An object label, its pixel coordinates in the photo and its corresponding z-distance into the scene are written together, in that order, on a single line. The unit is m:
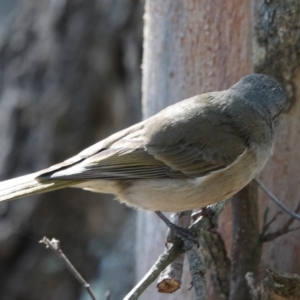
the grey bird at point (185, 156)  7.34
